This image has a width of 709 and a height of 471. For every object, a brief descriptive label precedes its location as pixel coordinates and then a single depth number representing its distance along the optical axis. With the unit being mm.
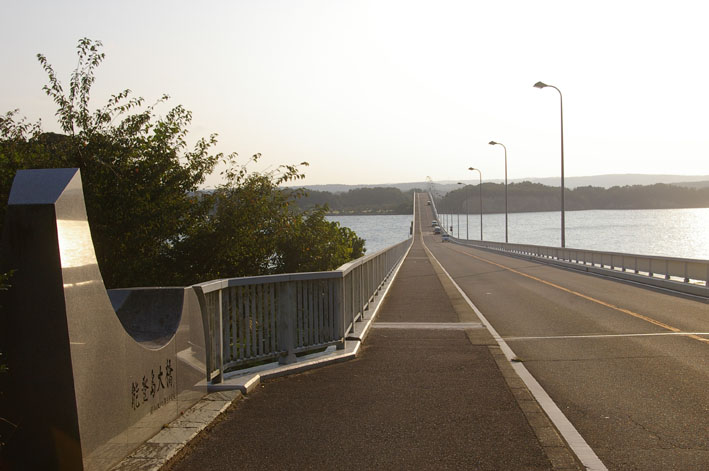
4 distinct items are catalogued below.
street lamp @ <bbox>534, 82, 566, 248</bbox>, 38594
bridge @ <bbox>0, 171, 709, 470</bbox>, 5367
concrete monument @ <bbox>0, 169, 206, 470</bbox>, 4230
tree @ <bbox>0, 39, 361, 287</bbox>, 10906
